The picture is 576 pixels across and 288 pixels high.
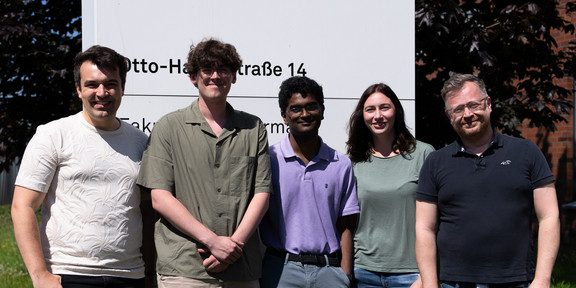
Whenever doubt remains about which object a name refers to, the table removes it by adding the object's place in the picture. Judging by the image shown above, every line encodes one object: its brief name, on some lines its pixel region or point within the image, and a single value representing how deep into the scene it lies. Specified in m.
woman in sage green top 3.04
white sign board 3.77
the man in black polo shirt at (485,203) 2.50
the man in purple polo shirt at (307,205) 2.87
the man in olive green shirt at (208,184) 2.66
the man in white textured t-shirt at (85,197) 2.52
